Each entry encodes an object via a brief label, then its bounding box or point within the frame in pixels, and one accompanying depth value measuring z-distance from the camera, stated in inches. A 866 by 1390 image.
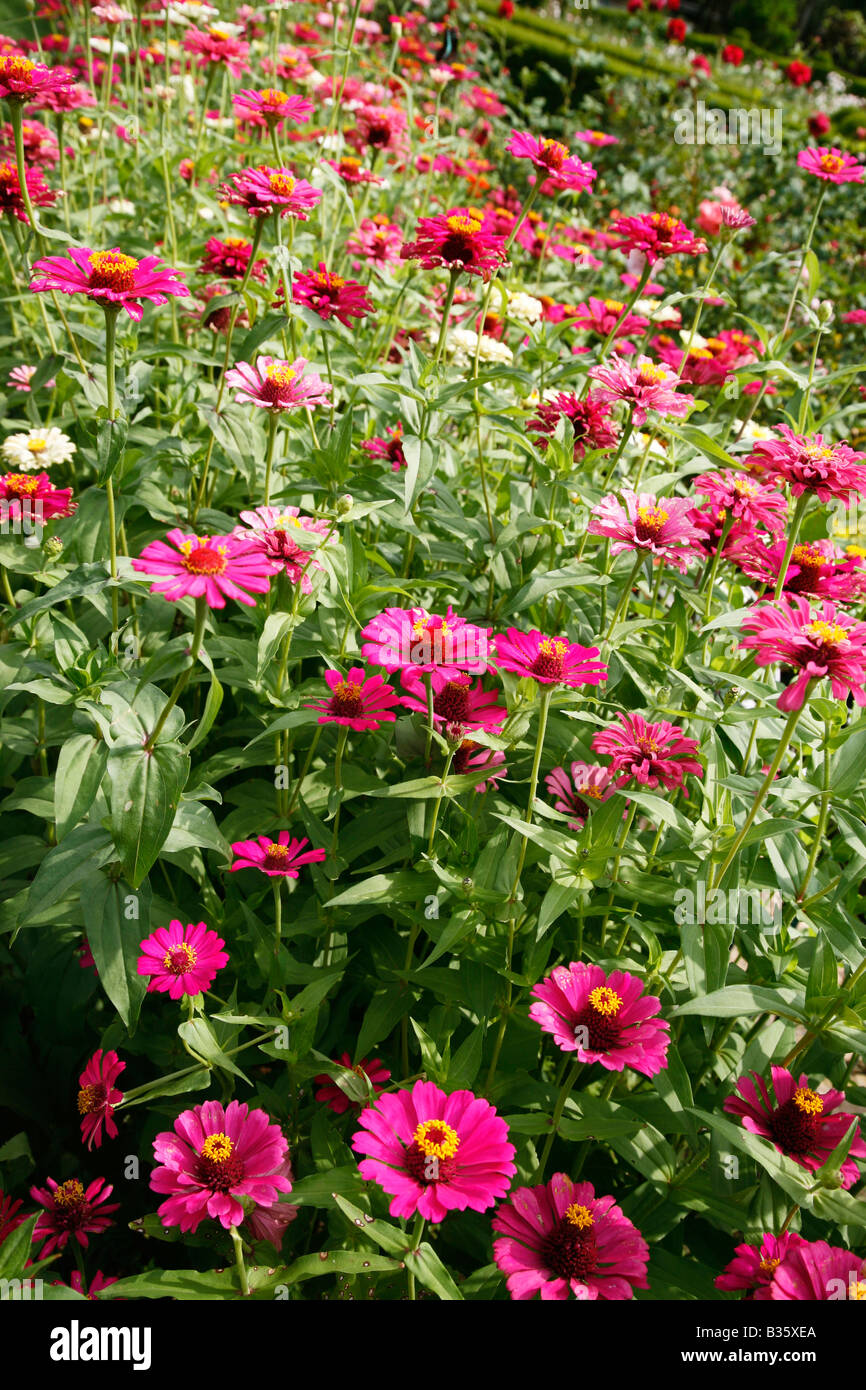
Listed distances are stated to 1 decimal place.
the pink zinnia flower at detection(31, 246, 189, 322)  28.4
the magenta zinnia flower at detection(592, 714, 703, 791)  28.1
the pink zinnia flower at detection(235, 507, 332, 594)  28.8
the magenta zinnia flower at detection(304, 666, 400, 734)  29.0
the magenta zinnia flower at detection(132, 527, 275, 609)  23.7
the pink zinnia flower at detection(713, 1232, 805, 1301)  24.7
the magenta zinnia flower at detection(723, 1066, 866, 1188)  26.3
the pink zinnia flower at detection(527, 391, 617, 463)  36.0
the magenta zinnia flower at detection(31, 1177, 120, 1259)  28.7
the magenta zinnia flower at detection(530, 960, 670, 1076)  24.7
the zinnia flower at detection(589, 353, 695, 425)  31.5
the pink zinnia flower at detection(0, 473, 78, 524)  30.7
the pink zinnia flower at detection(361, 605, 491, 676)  26.8
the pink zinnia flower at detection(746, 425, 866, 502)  28.1
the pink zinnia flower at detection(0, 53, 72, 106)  32.8
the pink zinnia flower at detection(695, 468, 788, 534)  31.1
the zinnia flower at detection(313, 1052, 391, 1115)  28.5
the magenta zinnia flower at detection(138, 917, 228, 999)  26.7
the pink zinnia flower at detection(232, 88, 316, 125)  37.9
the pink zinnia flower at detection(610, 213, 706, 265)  37.4
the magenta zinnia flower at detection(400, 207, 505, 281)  34.2
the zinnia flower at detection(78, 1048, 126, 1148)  27.2
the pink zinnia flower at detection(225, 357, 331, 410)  30.7
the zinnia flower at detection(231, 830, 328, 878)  28.2
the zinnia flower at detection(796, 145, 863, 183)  41.0
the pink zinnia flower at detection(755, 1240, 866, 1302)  23.8
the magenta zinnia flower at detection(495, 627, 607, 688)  26.8
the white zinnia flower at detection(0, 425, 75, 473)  35.4
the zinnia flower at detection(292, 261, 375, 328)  35.8
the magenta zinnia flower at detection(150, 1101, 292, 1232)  25.0
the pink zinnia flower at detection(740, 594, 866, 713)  24.6
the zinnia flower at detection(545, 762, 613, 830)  30.5
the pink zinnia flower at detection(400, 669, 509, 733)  28.7
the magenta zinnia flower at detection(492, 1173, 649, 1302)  24.2
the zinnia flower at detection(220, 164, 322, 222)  34.4
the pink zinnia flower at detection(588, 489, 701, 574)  28.6
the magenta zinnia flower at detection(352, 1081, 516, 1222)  22.9
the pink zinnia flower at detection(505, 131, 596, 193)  37.9
